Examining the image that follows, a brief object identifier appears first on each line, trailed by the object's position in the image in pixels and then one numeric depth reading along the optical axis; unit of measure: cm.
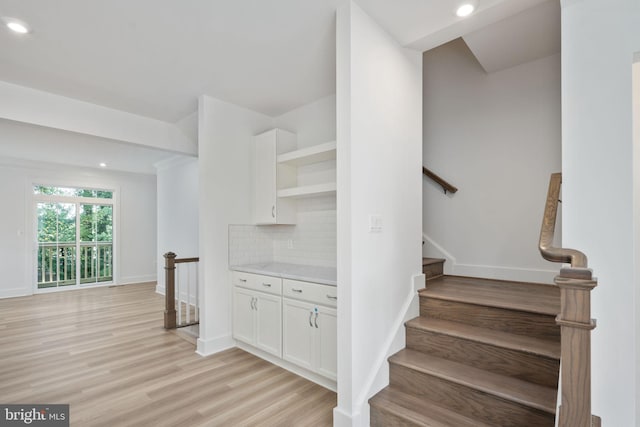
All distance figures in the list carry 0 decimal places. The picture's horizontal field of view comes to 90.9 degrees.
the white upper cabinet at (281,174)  351
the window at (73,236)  671
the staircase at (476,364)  180
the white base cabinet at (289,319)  262
